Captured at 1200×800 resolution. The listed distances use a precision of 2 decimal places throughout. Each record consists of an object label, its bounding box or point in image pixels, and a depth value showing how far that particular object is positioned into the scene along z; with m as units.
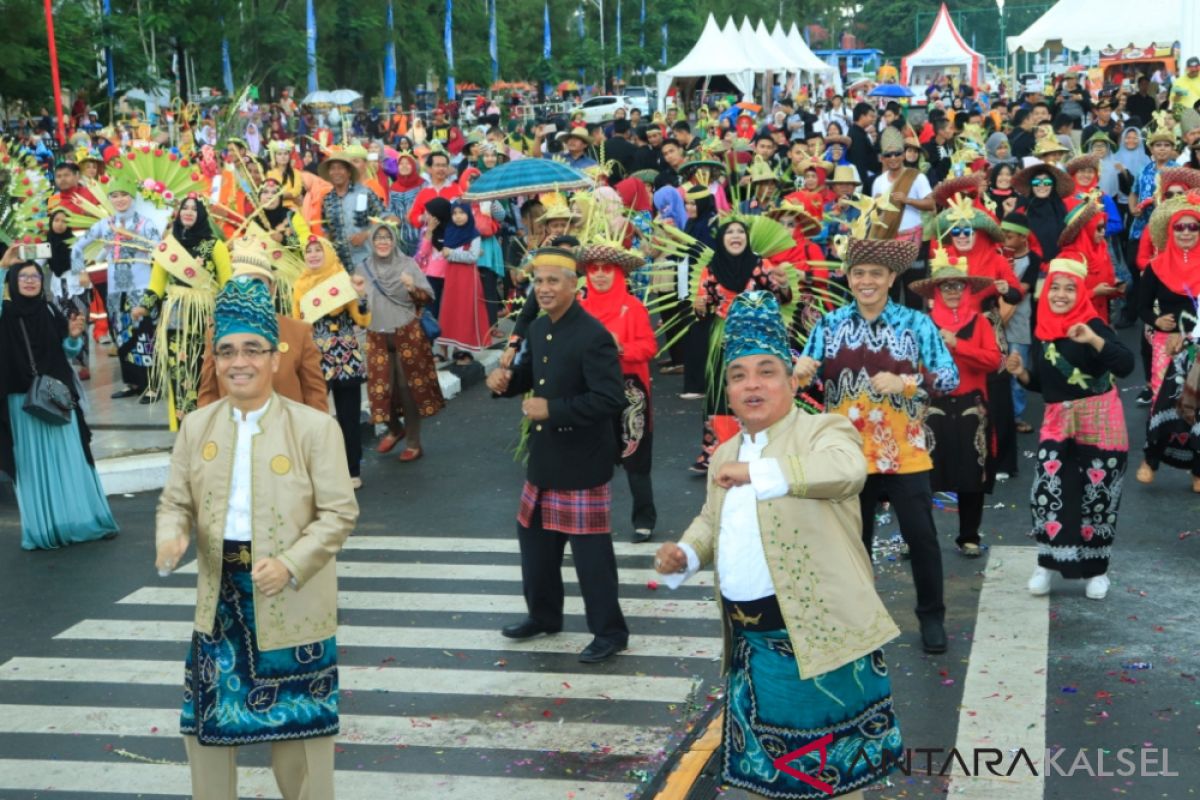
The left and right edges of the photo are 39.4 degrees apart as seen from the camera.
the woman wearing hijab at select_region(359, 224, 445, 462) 12.38
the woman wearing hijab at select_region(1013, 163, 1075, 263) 14.31
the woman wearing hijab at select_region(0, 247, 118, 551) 10.26
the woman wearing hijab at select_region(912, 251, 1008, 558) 9.14
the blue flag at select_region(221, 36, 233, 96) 45.84
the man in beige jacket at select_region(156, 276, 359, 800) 5.34
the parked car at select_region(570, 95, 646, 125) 47.97
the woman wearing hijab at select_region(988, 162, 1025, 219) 14.46
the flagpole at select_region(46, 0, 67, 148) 24.38
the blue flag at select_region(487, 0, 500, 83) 60.75
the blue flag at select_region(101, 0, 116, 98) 35.62
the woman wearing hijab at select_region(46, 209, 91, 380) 16.27
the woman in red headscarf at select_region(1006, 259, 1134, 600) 8.50
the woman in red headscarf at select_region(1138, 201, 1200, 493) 10.74
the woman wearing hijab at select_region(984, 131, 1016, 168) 17.66
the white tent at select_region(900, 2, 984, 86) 59.53
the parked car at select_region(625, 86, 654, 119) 57.88
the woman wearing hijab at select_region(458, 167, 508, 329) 16.31
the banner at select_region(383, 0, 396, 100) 54.44
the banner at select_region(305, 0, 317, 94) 48.75
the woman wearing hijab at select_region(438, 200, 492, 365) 15.84
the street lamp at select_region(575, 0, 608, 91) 71.81
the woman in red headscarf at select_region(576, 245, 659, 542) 9.99
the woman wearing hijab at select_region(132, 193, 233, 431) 10.76
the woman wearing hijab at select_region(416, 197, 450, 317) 15.95
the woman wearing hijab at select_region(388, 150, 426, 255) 17.06
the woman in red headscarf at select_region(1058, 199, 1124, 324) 11.89
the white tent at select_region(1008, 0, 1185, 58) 28.33
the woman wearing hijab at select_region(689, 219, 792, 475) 10.34
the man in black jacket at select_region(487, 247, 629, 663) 7.89
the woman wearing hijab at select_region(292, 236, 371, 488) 11.17
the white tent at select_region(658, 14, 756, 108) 46.00
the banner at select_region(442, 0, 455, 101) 57.72
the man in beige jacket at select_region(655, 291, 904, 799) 4.96
